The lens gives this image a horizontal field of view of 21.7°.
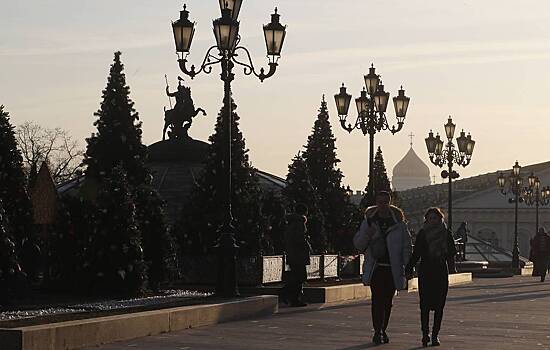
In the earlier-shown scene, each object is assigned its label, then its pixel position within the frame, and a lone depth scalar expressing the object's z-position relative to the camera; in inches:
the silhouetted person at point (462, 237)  2338.8
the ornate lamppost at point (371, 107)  1227.9
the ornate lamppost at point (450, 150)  1686.8
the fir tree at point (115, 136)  872.9
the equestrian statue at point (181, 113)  1694.1
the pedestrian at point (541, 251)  1585.9
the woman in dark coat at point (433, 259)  627.2
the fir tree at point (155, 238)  862.5
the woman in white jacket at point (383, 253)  616.1
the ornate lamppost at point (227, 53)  811.4
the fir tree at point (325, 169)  1663.8
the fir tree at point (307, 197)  1371.8
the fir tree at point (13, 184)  1061.1
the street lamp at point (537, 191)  2634.1
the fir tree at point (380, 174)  2126.2
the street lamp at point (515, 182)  2359.7
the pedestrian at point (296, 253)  869.8
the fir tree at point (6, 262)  617.0
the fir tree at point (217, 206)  1147.3
